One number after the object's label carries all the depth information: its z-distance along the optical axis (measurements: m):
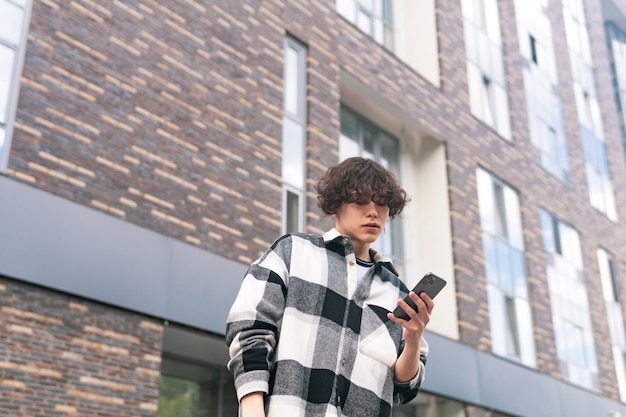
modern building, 8.62
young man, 2.58
